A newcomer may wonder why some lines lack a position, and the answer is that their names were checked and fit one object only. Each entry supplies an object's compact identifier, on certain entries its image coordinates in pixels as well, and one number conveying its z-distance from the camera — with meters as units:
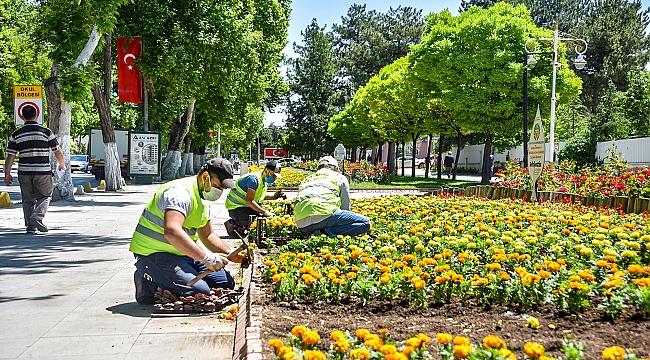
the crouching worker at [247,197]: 9.20
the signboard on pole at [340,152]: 35.68
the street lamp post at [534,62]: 23.53
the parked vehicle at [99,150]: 34.53
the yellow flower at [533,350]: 2.94
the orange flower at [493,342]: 3.07
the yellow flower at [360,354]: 3.15
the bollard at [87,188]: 22.47
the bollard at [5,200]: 15.72
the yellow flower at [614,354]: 2.81
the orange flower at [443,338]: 3.26
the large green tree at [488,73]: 27.53
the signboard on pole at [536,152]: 12.82
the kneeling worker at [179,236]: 5.04
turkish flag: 21.97
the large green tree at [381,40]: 65.06
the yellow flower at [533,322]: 3.80
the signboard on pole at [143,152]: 23.64
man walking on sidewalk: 9.95
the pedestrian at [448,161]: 45.79
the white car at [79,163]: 49.55
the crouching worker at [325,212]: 7.66
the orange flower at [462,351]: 3.00
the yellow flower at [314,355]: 3.10
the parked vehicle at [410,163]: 70.99
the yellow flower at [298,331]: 3.61
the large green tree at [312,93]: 76.38
